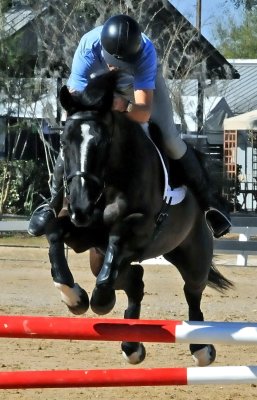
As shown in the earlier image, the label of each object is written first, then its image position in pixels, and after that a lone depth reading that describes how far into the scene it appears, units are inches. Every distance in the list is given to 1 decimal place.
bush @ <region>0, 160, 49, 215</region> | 1881.2
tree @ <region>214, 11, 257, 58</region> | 5369.1
